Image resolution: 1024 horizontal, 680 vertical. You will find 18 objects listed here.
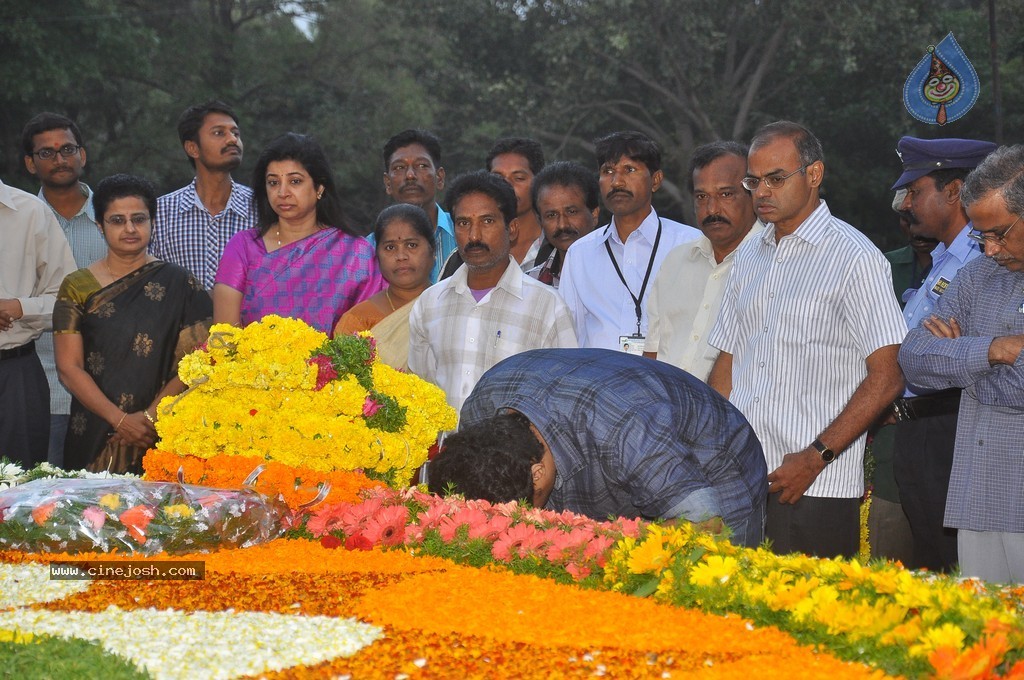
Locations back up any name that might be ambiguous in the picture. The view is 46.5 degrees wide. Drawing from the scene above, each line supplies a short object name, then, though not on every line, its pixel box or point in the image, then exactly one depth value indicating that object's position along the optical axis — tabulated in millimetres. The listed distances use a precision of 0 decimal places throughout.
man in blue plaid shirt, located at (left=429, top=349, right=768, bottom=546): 3580
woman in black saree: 6270
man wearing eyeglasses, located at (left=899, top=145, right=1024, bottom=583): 4273
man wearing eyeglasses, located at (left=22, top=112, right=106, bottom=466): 7215
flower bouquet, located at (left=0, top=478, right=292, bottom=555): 3736
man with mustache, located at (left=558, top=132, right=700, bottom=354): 6078
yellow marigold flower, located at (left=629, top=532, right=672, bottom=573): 3230
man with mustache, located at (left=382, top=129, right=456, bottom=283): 7289
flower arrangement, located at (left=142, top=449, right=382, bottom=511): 4086
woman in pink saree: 6137
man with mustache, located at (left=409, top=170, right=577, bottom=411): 5617
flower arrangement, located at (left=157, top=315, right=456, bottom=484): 4258
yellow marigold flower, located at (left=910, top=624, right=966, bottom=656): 2582
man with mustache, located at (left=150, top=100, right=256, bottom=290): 7070
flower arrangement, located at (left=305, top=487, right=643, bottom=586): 3455
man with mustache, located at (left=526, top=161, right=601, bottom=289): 6816
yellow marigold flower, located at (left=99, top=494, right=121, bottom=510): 3760
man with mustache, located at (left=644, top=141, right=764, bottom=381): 5582
